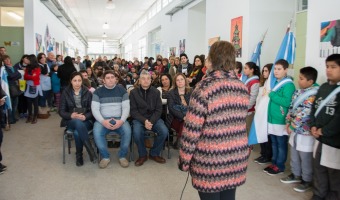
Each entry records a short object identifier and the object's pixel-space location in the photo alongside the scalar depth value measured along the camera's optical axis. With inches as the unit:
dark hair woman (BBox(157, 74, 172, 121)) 199.3
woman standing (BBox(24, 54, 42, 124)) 246.5
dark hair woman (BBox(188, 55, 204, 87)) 245.0
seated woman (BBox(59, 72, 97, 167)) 151.9
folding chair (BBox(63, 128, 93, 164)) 153.0
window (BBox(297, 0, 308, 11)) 199.2
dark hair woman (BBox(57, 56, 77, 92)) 272.2
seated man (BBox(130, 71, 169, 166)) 156.8
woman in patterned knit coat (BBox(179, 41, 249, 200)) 68.1
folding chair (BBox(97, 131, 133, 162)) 154.6
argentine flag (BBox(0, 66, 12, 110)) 196.4
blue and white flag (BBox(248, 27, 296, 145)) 148.9
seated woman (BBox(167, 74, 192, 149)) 167.0
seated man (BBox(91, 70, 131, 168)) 151.6
